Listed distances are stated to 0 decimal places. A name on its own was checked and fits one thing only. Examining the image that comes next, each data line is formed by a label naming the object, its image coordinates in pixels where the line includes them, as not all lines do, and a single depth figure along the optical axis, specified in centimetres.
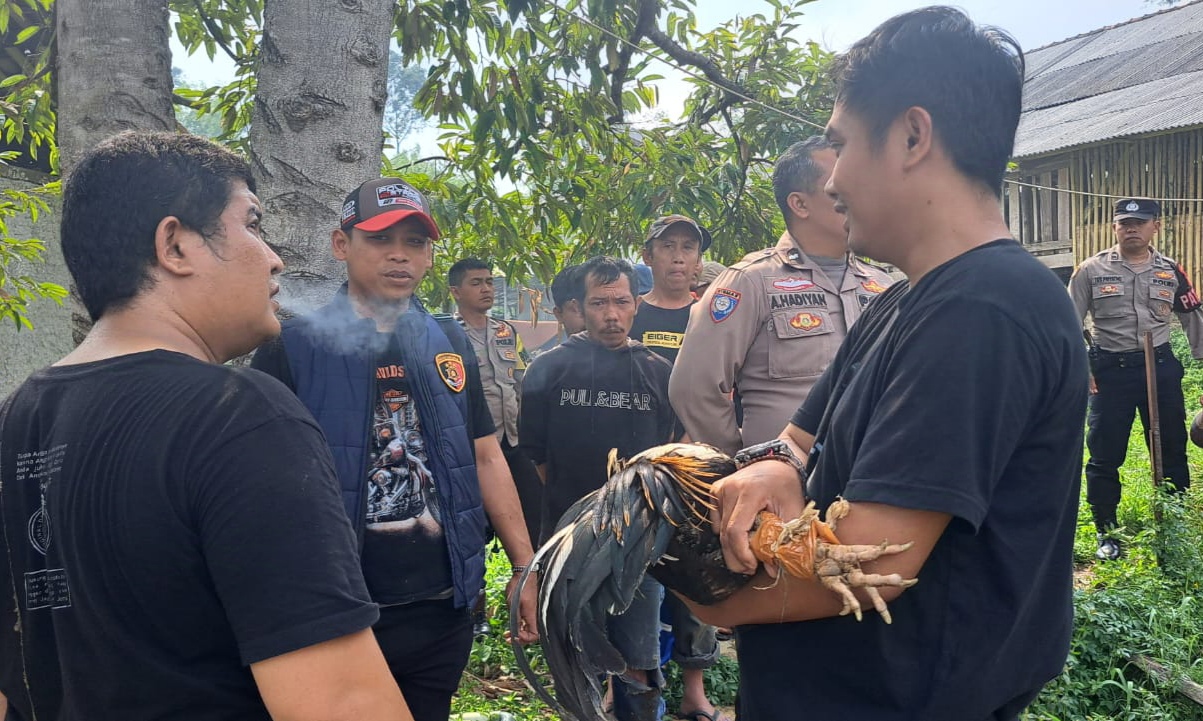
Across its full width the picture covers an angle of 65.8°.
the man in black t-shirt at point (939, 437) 152
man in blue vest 292
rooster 190
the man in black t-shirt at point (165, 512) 141
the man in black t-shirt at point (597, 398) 485
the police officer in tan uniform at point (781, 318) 387
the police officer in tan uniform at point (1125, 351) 702
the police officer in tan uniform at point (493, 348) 654
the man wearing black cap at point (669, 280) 559
